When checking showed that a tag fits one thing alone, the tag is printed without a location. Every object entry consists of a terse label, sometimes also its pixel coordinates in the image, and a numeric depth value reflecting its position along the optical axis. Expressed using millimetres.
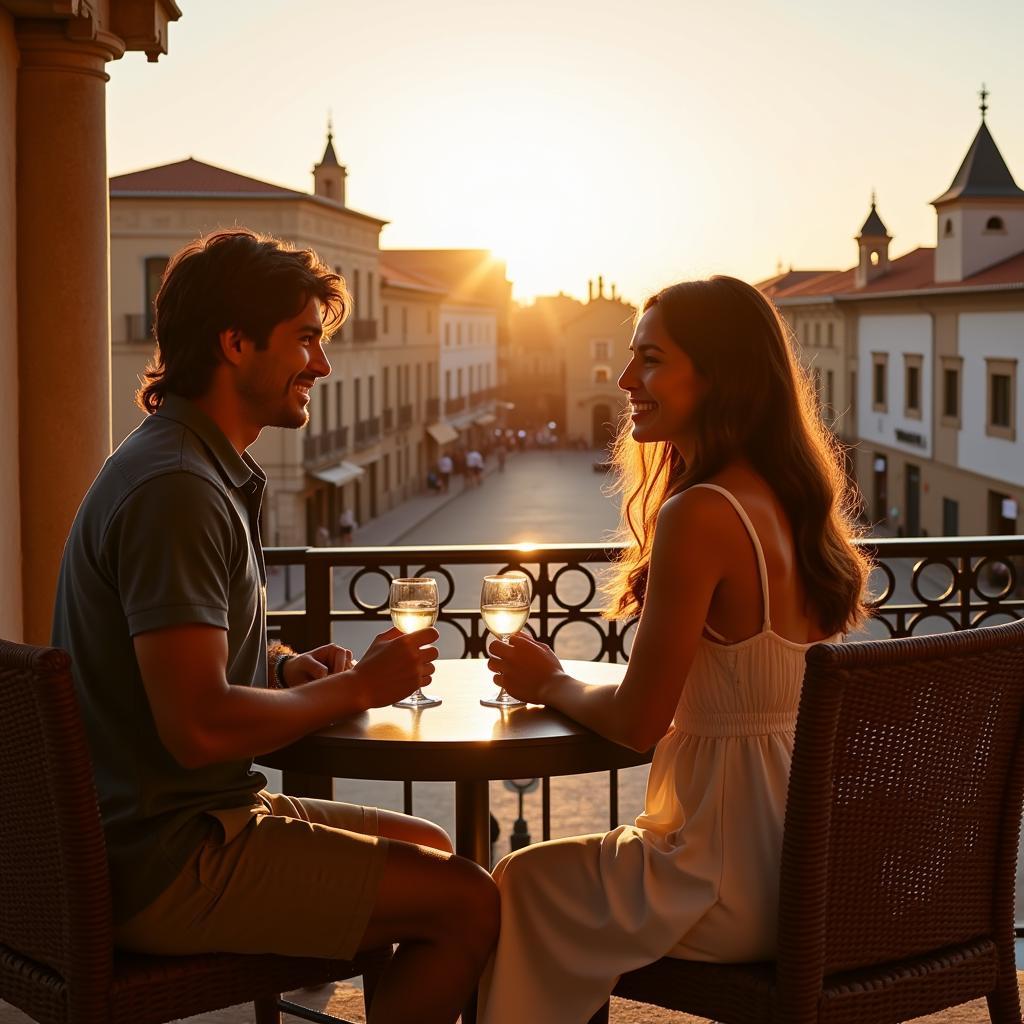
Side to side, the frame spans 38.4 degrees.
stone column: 4629
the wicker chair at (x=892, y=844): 2102
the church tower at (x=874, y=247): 49719
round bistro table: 2426
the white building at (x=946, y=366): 33188
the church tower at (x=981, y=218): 38594
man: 2125
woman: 2275
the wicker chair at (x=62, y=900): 2070
